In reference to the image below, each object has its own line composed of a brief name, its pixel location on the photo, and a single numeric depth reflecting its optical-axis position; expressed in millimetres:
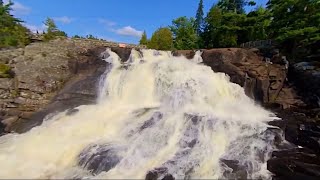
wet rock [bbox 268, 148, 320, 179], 4881
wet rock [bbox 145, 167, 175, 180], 4720
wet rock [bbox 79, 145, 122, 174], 5008
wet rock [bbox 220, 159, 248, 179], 4808
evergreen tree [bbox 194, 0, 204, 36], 24087
